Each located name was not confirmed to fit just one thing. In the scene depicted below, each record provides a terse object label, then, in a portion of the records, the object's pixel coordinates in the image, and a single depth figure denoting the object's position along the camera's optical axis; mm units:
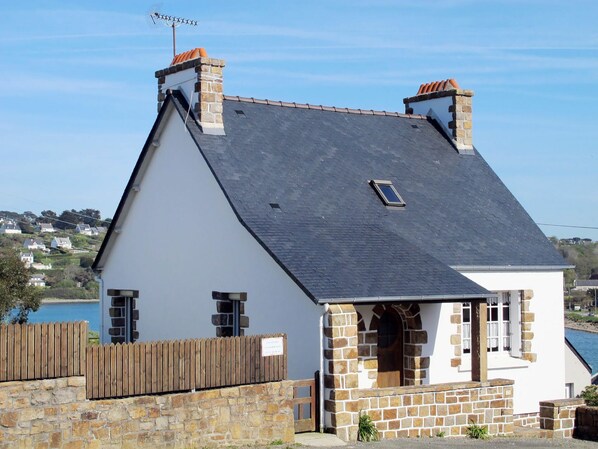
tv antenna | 22984
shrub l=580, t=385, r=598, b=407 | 18391
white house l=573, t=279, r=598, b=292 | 99319
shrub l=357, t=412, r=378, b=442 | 14828
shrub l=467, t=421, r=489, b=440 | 16078
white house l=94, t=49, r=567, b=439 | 15898
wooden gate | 14680
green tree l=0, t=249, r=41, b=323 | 31328
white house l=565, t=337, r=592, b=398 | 24625
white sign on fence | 14086
